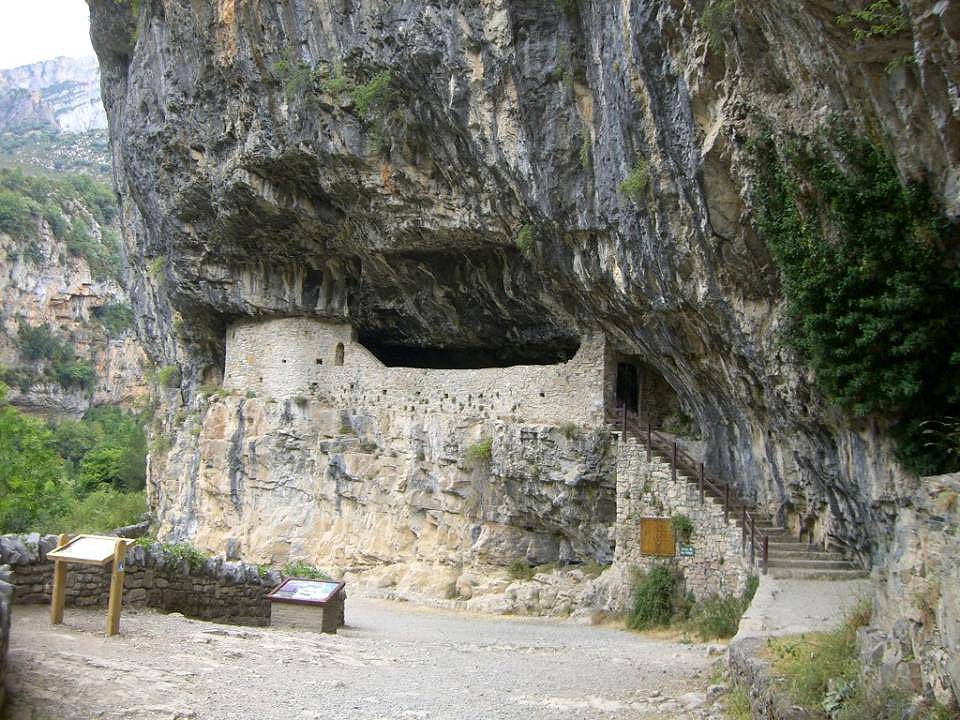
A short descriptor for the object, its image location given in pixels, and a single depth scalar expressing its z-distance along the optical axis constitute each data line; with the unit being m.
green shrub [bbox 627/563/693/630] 16.23
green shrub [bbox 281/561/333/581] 15.46
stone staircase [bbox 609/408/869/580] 13.73
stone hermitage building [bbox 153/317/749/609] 19.38
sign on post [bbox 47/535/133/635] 8.96
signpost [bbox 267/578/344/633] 12.47
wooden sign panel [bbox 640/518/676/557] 17.09
